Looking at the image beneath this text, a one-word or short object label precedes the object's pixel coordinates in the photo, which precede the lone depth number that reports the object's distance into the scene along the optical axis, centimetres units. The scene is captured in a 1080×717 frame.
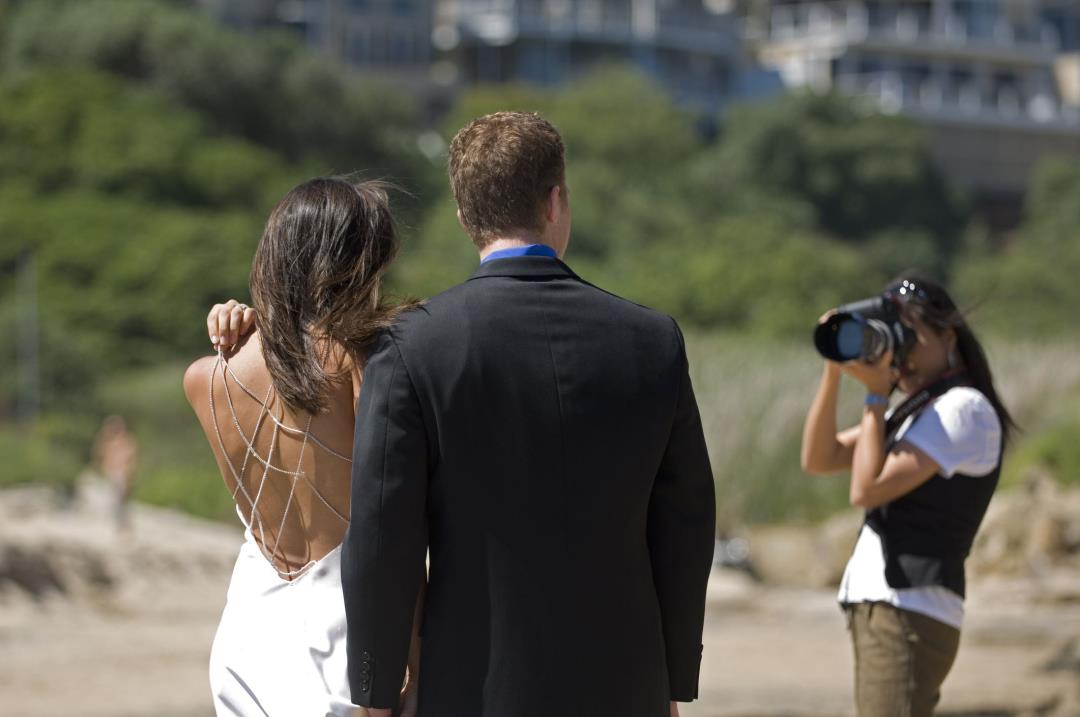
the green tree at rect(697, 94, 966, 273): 9719
